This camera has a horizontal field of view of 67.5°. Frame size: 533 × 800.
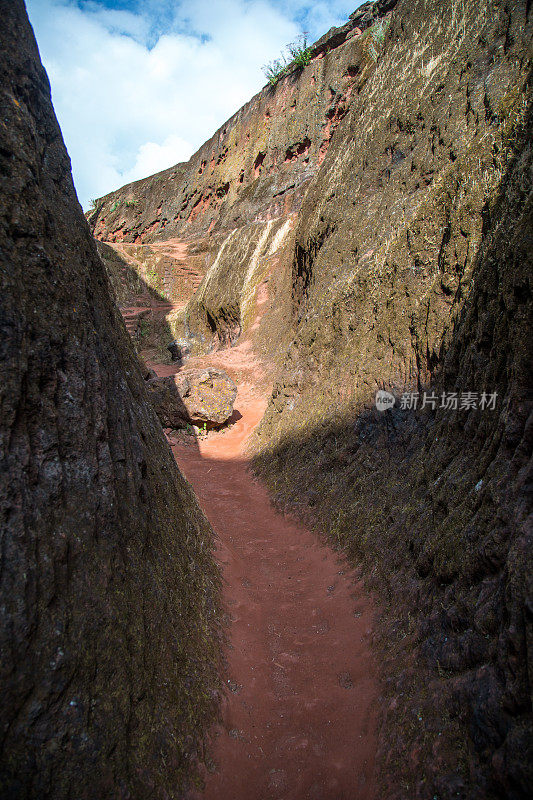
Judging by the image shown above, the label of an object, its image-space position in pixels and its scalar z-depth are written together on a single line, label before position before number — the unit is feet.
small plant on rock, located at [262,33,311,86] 64.34
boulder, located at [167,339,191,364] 57.26
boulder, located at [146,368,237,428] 32.42
